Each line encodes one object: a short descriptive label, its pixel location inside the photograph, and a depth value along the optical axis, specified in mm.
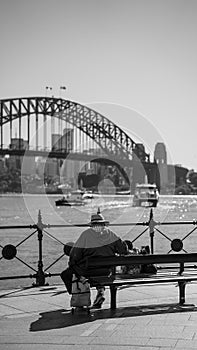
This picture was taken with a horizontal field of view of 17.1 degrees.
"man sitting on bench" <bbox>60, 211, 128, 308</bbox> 9680
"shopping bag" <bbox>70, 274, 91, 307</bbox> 9445
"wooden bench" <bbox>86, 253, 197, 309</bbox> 9508
